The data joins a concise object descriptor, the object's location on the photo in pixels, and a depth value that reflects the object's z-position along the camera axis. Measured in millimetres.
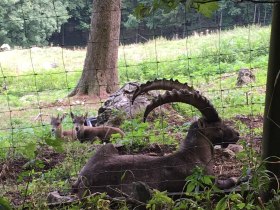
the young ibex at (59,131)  9382
